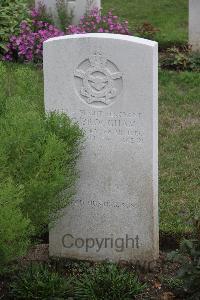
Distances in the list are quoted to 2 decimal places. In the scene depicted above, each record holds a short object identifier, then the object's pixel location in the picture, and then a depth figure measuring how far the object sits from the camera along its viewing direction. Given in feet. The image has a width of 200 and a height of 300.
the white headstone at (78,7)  40.27
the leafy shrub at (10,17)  38.11
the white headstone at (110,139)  17.44
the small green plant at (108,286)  16.81
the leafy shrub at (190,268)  16.28
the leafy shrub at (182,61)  36.40
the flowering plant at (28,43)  37.29
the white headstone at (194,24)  37.94
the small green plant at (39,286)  16.83
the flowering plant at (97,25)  38.03
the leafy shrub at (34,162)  15.76
